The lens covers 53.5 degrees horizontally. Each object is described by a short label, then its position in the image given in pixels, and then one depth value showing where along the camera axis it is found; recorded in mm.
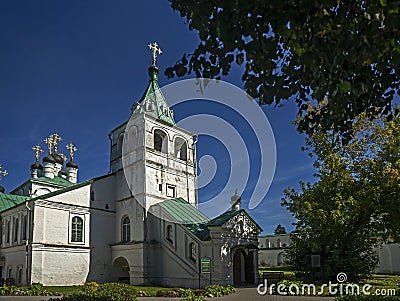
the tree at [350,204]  20406
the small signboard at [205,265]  21312
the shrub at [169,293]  19120
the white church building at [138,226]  25359
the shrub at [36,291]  21422
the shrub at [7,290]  21375
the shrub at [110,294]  11414
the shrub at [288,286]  18070
